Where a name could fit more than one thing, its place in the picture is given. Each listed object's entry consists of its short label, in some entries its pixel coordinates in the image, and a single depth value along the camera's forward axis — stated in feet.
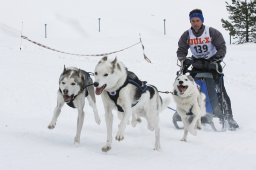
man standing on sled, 39.74
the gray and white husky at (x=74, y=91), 28.54
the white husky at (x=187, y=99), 37.04
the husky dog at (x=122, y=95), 26.51
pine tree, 173.70
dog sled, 41.45
